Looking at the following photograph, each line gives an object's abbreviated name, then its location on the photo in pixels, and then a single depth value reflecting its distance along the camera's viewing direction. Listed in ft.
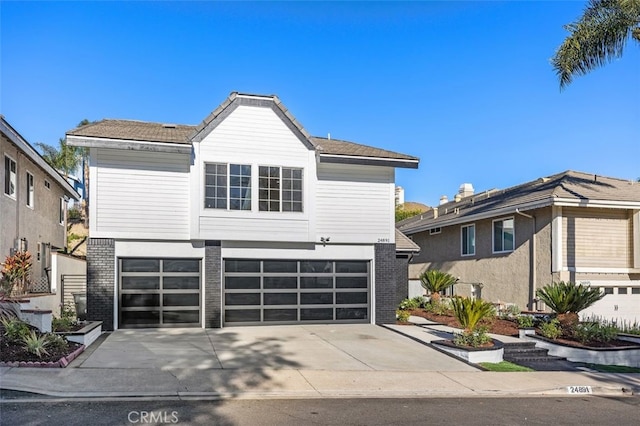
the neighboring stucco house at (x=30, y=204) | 52.02
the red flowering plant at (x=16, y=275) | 44.39
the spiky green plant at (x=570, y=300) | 49.98
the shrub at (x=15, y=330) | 34.68
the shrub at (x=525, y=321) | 54.62
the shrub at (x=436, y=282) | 67.26
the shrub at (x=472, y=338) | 43.47
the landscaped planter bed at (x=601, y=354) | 45.88
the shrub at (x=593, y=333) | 48.49
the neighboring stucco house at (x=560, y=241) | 62.95
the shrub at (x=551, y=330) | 49.03
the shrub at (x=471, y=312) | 44.45
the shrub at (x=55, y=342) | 35.53
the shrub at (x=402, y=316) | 60.95
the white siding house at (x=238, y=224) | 53.06
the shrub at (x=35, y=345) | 33.42
